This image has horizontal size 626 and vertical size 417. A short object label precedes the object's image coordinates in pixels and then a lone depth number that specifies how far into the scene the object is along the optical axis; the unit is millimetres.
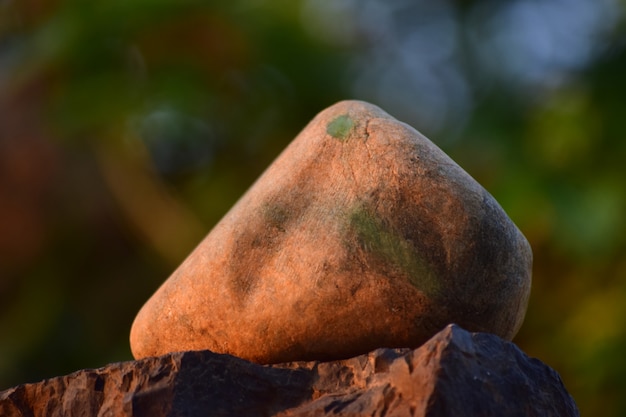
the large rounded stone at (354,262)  1316
